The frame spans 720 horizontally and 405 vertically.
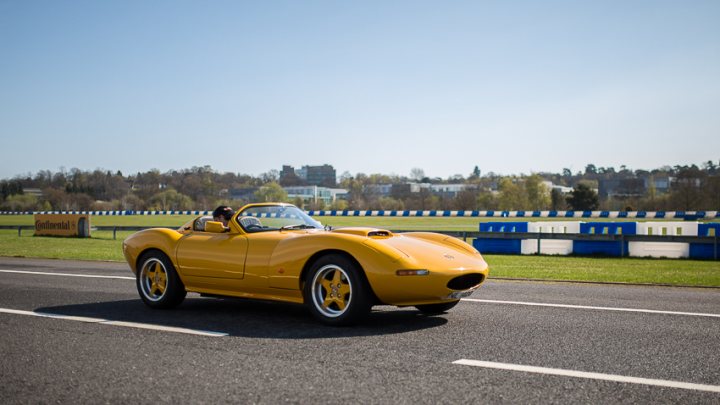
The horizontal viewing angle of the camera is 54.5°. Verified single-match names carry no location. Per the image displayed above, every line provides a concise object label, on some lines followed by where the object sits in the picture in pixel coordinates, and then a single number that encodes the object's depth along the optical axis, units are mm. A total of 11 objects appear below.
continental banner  34656
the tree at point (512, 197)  116188
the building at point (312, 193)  181625
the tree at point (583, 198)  102000
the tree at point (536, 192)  121500
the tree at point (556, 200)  124256
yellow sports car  6969
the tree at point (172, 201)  133125
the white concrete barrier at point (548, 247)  21453
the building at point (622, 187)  163938
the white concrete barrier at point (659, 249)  20000
